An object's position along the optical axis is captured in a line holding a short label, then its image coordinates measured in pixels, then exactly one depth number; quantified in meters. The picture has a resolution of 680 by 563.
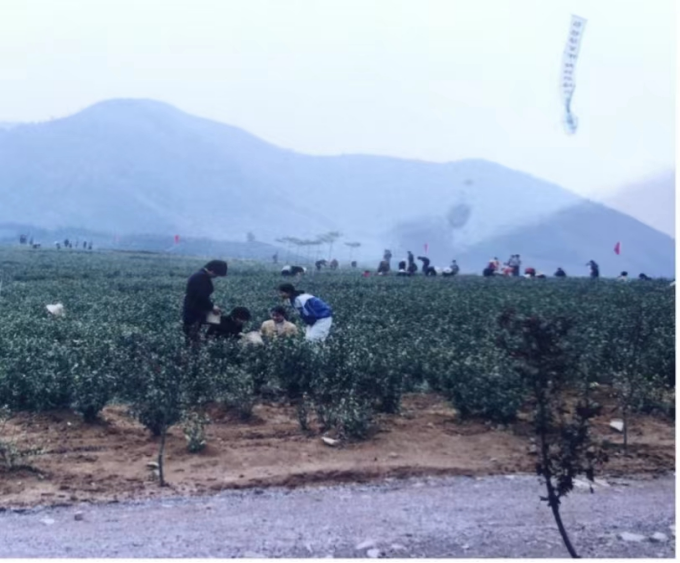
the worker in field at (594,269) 41.19
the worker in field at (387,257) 41.51
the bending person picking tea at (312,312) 11.91
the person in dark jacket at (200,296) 10.94
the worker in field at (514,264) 42.75
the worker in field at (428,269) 41.84
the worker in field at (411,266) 41.50
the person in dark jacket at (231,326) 11.59
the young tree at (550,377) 5.70
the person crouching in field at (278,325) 11.81
